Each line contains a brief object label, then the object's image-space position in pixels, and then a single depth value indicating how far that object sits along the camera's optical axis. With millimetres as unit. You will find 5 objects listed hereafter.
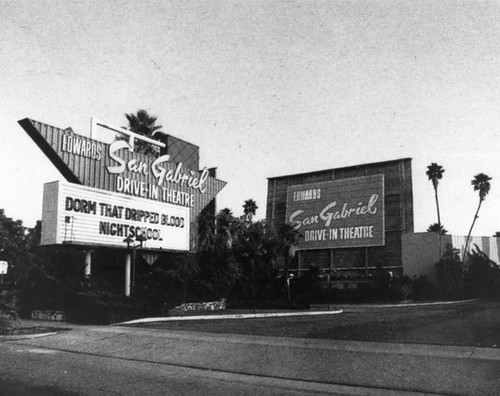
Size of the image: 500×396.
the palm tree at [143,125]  40188
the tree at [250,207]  71438
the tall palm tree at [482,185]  60938
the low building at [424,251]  57781
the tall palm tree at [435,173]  62406
